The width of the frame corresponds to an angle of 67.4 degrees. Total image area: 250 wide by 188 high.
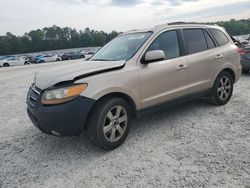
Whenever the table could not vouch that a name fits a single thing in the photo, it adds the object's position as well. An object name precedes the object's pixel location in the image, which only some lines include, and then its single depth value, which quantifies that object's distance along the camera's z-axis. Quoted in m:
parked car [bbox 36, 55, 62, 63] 31.87
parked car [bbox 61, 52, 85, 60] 33.27
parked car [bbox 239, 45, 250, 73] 6.73
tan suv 2.54
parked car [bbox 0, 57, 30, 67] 26.60
